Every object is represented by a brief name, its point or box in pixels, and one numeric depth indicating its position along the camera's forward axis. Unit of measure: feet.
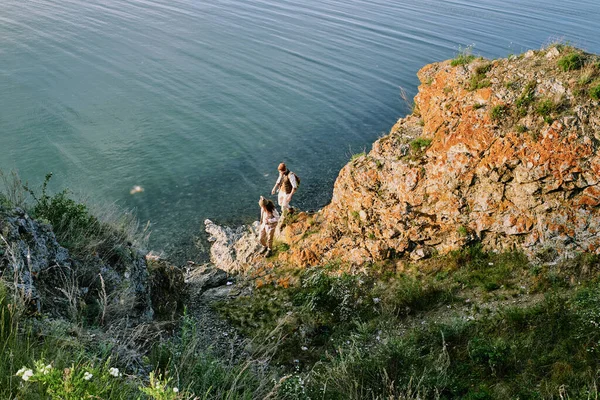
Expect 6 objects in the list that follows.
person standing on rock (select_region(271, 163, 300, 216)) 51.24
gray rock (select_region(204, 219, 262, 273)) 52.60
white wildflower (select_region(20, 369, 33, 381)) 12.49
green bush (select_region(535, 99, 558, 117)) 35.35
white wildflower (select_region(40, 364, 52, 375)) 13.00
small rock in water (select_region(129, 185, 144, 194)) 69.77
